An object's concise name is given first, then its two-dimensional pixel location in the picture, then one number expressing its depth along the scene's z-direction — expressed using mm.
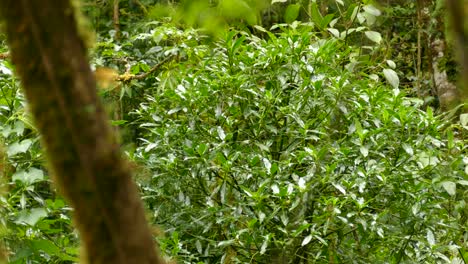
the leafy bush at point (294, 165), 16029
